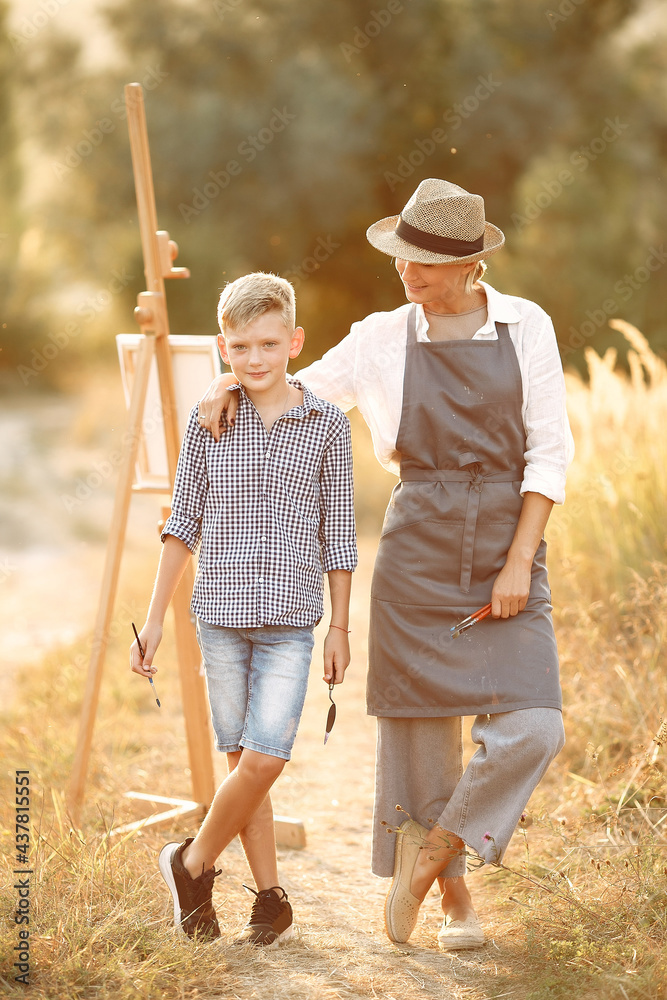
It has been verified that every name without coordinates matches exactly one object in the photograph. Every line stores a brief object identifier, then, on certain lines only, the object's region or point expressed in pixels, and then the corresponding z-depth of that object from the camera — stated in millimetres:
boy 4645
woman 4762
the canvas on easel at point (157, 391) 6168
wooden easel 6020
